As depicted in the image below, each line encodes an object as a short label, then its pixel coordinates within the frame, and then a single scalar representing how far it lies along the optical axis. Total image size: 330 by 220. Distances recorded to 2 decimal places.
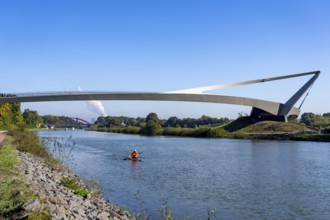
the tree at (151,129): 74.01
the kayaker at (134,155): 22.97
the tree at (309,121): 71.31
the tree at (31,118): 97.44
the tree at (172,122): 133.88
